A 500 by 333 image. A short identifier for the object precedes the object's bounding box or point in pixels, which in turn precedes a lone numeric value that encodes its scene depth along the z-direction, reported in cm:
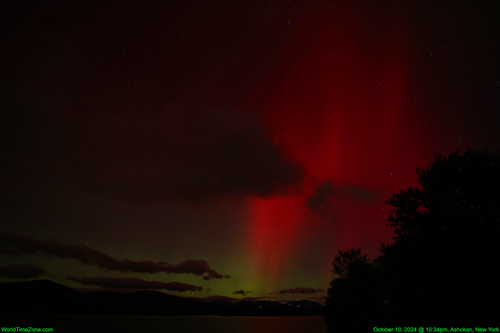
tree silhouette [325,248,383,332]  4588
